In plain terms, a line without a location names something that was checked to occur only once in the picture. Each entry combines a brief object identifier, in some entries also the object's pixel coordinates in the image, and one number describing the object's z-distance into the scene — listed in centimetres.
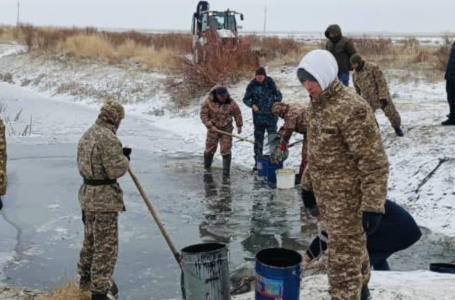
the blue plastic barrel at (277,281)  418
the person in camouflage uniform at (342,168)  370
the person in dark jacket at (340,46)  1102
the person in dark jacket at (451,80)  970
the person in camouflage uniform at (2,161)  462
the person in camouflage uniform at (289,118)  862
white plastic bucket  922
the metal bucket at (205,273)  434
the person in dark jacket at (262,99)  1039
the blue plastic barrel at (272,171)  973
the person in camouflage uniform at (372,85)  991
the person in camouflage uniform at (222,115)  1019
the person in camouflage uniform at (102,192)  477
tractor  1959
